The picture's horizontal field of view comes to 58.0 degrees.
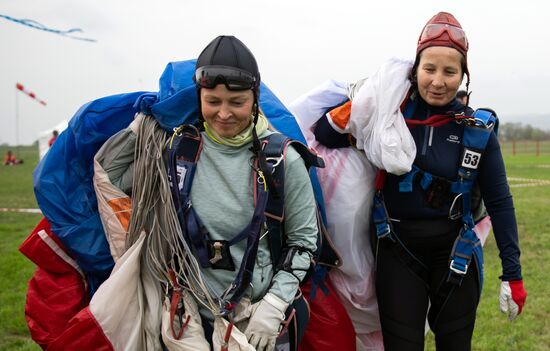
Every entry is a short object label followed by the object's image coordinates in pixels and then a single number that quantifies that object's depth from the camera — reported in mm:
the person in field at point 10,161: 29658
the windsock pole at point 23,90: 28688
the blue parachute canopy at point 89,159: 2051
